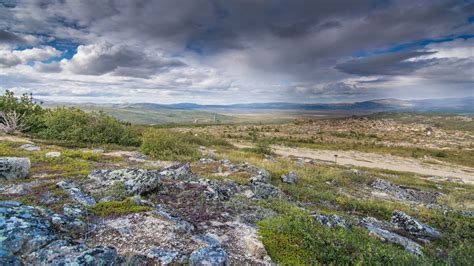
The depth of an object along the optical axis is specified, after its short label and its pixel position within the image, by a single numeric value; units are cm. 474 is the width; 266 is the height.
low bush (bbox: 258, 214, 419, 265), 461
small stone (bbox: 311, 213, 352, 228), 684
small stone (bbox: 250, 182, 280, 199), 951
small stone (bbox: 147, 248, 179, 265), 419
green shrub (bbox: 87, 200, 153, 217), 584
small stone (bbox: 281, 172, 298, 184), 1375
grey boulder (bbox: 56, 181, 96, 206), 660
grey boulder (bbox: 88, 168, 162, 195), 797
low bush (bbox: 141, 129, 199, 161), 1819
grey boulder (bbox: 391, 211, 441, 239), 795
